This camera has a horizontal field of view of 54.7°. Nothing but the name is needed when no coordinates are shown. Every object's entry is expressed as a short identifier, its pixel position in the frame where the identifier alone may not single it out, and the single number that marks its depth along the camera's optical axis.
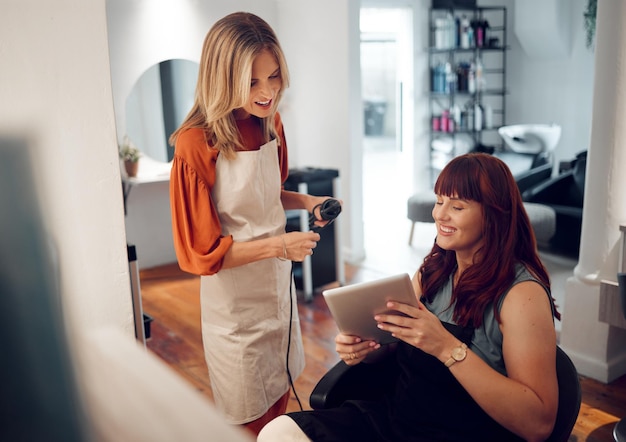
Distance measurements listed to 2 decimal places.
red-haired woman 1.19
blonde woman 1.35
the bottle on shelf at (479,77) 6.34
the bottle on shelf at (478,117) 6.39
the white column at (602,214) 2.38
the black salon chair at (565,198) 4.38
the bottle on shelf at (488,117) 6.46
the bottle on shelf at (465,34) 6.18
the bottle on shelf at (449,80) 6.25
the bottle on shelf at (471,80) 6.31
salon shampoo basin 5.54
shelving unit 6.25
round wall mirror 4.11
